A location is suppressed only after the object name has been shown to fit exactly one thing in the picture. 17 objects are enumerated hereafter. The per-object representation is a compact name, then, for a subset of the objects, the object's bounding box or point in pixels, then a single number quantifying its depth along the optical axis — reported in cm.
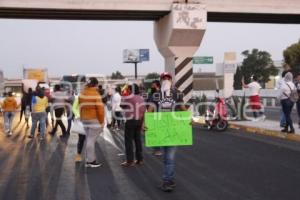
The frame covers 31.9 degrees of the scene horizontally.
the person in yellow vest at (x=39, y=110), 1775
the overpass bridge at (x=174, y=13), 2119
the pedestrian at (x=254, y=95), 2027
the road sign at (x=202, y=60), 2479
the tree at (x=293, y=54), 6950
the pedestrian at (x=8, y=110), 2000
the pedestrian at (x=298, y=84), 1638
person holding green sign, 849
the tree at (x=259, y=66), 8344
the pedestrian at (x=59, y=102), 1844
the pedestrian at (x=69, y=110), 1909
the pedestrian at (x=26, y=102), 2247
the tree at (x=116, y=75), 11185
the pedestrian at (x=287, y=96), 1562
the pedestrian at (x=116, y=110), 2102
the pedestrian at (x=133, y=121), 1149
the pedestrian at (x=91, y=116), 1122
